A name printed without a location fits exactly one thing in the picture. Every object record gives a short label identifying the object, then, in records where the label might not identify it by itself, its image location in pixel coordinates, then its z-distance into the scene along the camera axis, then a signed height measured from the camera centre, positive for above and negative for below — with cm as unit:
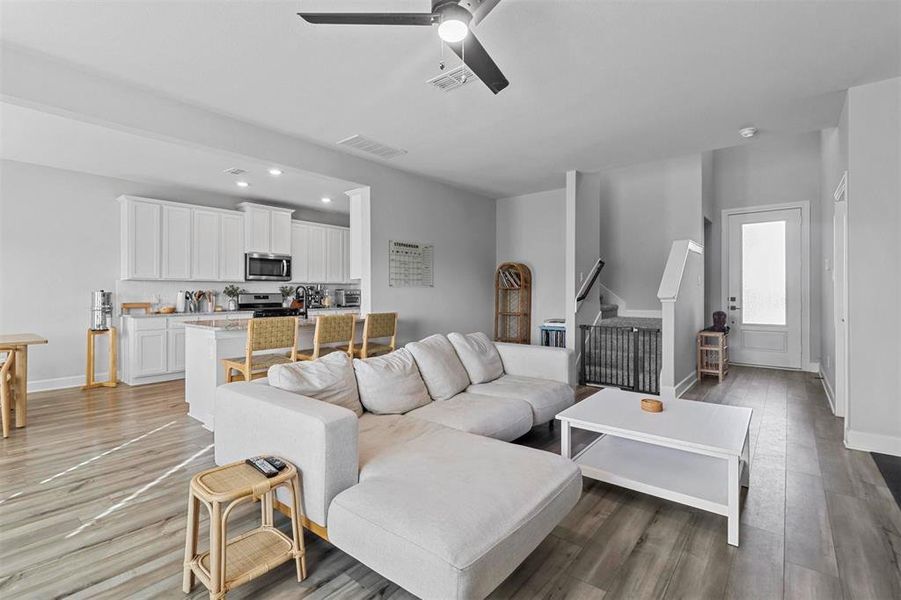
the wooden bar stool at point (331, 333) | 382 -30
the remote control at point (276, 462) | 177 -68
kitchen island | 369 -48
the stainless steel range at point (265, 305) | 580 -7
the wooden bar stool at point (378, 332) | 427 -32
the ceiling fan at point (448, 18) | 173 +119
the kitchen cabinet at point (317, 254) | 719 +80
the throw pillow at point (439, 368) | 304 -49
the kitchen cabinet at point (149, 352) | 526 -66
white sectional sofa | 139 -72
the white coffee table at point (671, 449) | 205 -86
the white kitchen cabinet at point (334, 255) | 745 +82
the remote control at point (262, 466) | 171 -68
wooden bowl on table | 261 -64
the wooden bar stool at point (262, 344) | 344 -36
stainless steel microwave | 641 +53
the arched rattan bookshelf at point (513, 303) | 667 -3
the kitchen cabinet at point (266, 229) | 636 +110
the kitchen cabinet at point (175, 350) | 556 -66
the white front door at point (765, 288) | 610 +21
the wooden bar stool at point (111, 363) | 513 -77
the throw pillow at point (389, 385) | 265 -54
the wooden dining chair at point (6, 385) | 341 -70
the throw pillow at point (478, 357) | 341 -46
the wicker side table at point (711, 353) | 546 -66
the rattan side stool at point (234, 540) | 150 -94
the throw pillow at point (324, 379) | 230 -44
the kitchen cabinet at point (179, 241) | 538 +80
